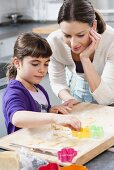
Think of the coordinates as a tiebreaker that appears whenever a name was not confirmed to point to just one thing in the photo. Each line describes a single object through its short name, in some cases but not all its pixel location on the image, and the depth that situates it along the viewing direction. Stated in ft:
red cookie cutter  4.21
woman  6.57
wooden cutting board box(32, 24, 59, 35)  12.53
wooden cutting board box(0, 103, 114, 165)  4.80
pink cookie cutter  4.64
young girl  5.51
